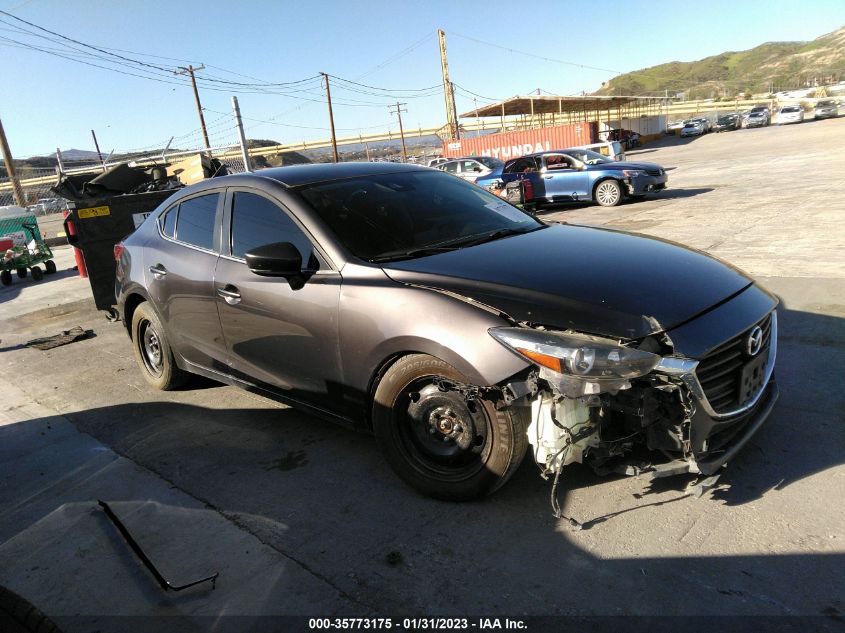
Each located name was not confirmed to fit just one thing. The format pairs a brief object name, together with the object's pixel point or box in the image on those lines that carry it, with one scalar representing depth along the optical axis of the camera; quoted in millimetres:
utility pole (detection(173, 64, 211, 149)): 42559
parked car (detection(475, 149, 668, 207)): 14453
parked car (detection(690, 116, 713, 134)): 52628
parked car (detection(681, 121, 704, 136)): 50844
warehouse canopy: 45344
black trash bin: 7977
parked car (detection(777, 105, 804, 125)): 47188
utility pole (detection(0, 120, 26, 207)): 22878
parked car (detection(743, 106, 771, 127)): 49594
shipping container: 36594
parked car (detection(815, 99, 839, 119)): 47906
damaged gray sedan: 2516
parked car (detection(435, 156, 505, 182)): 19464
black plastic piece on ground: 2571
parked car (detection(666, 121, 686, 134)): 61956
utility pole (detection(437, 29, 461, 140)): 54950
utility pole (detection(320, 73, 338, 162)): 51594
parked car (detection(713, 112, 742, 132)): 52281
